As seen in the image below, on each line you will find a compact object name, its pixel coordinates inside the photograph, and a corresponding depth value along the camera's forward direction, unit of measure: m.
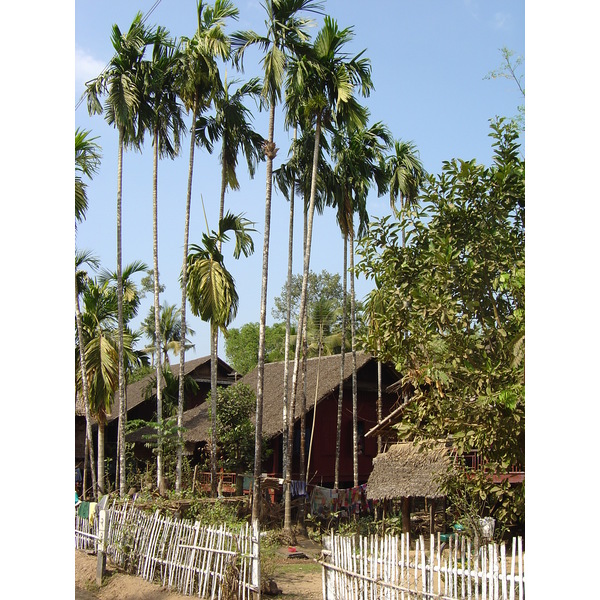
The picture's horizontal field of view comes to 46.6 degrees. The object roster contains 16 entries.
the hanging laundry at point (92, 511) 13.45
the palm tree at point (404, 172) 24.41
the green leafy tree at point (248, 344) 48.25
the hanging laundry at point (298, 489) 20.75
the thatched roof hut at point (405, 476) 16.52
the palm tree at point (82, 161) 17.44
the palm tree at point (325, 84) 18.80
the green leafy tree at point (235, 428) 21.81
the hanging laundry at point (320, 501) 20.67
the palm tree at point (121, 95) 18.52
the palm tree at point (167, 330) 31.16
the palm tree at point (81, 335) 19.47
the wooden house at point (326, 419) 23.84
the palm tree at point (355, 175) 22.42
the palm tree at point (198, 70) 18.88
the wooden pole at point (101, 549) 11.70
